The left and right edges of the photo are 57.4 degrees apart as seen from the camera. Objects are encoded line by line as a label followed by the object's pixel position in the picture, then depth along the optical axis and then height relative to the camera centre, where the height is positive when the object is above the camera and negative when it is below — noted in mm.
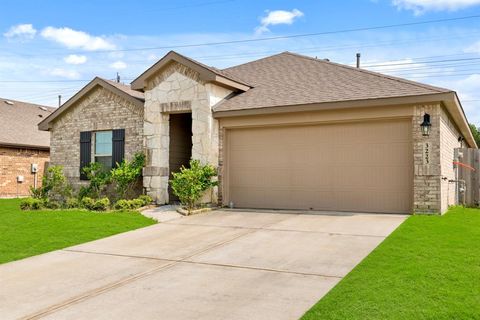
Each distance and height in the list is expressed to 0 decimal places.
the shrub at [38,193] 15133 -714
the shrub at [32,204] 14406 -1045
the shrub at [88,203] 13927 -968
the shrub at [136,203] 13375 -934
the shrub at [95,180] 14922 -245
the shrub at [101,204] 13617 -978
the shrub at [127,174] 14172 -34
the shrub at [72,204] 14599 -1043
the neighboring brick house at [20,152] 21406 +1043
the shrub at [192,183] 12406 -278
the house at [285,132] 11188 +1257
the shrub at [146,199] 13778 -836
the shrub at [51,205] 14648 -1085
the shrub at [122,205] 13211 -967
